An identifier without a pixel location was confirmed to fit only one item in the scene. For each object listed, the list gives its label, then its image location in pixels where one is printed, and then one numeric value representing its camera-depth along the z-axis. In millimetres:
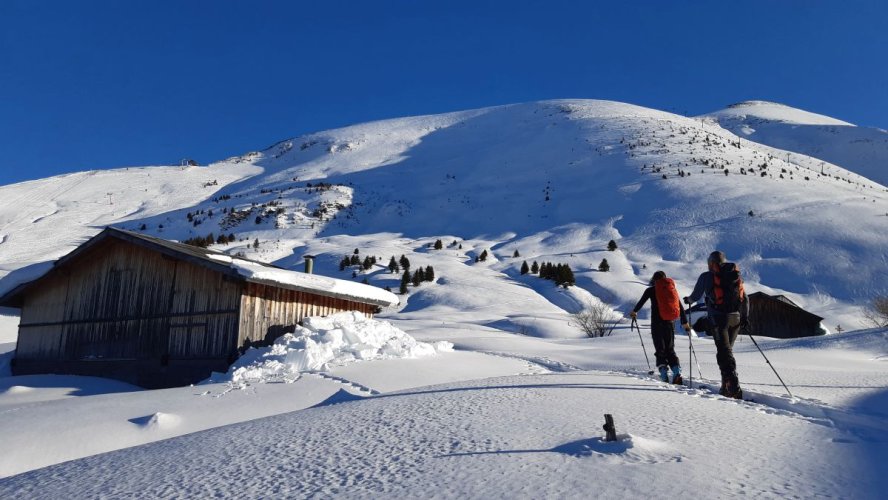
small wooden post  3689
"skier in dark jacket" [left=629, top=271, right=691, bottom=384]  8047
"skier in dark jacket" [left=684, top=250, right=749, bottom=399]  6795
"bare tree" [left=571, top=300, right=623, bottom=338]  23484
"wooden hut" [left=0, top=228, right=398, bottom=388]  13625
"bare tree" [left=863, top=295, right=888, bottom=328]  21031
